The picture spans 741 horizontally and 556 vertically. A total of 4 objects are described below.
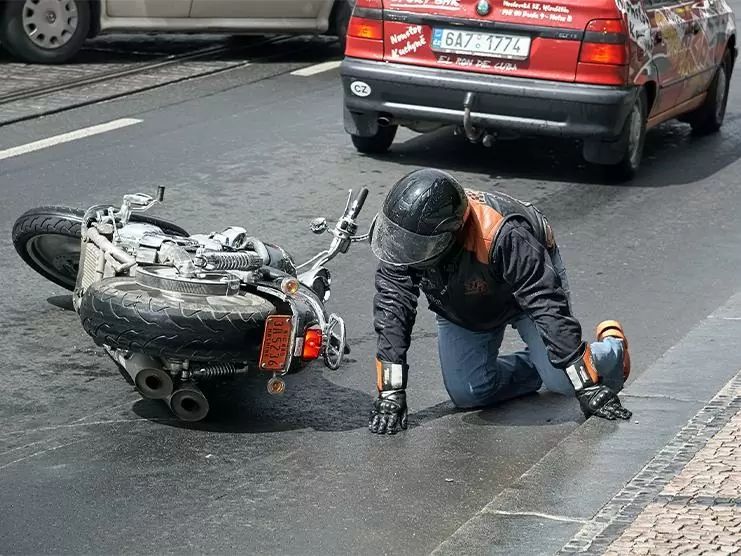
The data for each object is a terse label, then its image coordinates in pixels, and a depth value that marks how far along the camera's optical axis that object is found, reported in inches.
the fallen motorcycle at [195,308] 420.0
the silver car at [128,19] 1013.7
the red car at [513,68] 741.6
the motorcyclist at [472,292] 419.5
